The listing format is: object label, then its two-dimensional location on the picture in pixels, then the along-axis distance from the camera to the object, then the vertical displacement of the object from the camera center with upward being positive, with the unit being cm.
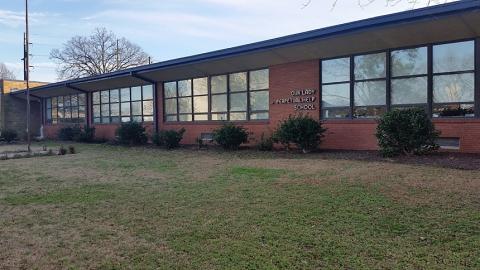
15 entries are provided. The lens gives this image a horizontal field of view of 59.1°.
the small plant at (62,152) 1741 -87
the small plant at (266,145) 1571 -59
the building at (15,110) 3556 +184
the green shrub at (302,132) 1382 -10
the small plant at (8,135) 2931 -23
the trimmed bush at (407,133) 1100 -13
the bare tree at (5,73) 8206 +1168
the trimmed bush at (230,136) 1616 -24
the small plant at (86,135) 2558 -25
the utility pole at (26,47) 2194 +490
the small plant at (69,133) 2712 -12
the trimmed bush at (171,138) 1858 -34
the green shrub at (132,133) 2153 -13
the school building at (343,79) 1188 +181
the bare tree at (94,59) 5138 +900
